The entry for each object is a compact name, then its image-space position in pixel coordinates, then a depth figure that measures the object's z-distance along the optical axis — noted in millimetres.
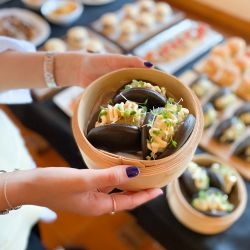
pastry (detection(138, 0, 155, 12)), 1550
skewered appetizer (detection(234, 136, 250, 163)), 979
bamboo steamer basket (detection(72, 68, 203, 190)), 529
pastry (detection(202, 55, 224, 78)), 1244
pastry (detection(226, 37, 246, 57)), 1286
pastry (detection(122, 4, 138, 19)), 1526
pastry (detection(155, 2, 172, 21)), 1491
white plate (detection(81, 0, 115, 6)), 1606
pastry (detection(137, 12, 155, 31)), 1478
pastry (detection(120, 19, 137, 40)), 1446
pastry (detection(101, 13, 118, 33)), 1484
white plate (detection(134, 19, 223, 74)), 1302
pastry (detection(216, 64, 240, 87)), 1211
